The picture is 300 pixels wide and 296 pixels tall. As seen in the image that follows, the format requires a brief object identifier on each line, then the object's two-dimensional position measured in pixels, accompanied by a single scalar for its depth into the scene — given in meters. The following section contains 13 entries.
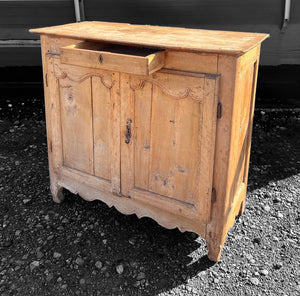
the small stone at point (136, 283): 2.33
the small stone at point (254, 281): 2.34
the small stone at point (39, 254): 2.52
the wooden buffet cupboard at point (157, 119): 2.10
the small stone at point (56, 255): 2.52
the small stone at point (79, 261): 2.47
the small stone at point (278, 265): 2.46
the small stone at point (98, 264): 2.45
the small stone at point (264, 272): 2.41
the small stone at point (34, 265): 2.43
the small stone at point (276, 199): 3.10
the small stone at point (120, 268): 2.42
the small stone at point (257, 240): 2.66
